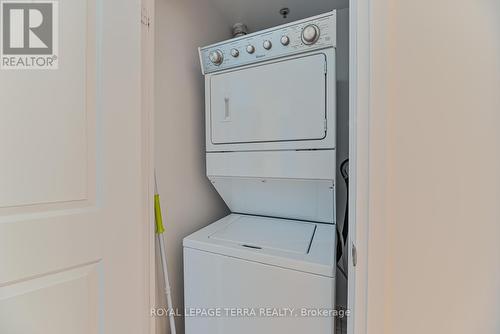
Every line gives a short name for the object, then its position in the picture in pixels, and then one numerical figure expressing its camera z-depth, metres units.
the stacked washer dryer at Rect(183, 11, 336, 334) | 1.29
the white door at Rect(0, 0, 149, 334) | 0.91
